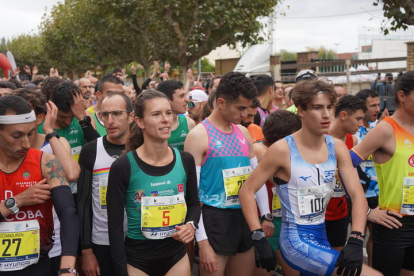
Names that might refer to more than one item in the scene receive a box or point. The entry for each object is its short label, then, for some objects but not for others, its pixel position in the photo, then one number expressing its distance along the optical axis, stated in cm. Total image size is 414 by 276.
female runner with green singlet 334
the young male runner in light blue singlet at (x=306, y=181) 343
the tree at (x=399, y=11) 898
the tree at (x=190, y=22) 1977
